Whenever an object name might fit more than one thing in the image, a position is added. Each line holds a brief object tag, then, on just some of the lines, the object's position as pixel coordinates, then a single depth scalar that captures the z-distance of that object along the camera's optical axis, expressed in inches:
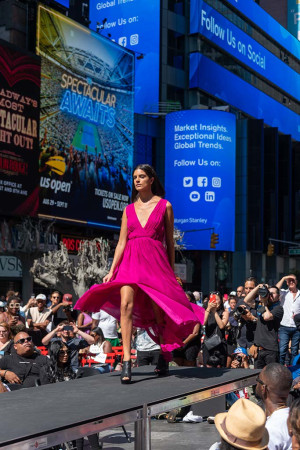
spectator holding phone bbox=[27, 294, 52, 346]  482.3
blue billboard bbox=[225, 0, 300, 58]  2644.4
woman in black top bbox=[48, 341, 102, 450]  314.3
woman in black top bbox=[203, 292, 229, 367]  418.6
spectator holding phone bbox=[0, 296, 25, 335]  442.3
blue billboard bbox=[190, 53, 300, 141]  2368.4
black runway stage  157.6
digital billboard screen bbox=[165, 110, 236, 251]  2126.0
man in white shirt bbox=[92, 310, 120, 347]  501.9
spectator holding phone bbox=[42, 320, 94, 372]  334.3
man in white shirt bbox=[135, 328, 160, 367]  382.3
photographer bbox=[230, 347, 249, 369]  401.2
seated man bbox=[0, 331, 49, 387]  320.2
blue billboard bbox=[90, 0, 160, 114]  2305.6
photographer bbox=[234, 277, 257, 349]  415.8
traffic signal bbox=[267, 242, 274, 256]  1608.0
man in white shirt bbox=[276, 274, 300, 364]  514.0
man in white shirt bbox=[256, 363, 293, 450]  176.7
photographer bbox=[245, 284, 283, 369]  404.8
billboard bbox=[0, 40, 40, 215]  1387.8
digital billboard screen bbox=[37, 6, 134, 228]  1551.4
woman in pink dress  244.1
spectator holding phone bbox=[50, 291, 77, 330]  490.6
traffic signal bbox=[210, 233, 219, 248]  1441.4
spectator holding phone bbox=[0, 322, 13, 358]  384.2
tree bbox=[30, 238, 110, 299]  1444.4
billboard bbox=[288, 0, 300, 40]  3491.6
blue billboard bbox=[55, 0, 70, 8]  1856.5
